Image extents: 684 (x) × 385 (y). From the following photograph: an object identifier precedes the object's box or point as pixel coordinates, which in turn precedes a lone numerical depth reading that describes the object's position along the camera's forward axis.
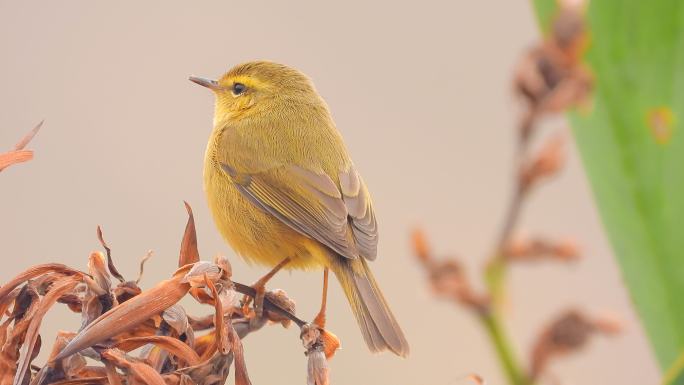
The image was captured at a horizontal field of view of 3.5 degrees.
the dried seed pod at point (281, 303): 2.19
